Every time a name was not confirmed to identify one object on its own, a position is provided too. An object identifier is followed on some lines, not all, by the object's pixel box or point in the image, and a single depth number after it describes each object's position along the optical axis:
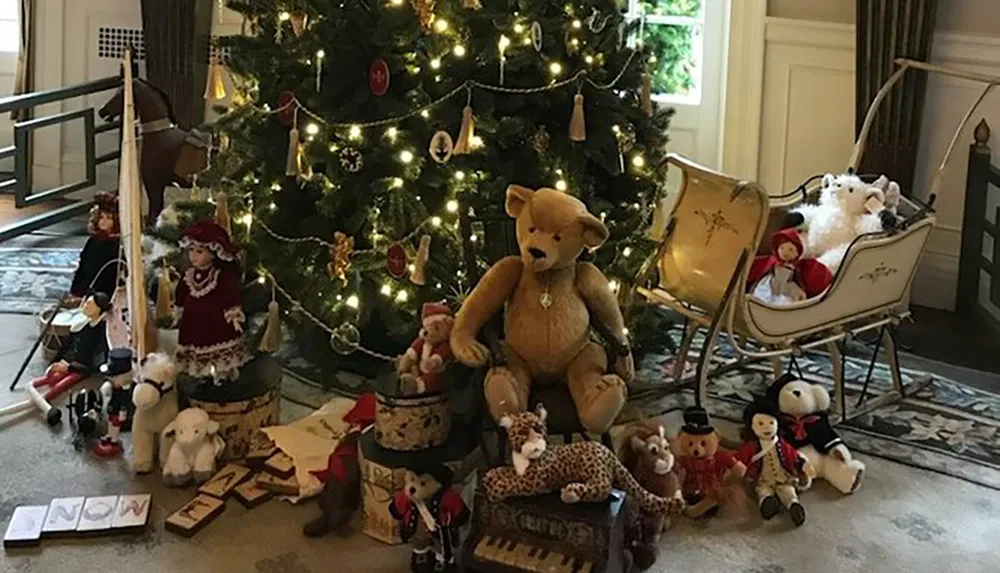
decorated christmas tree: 3.39
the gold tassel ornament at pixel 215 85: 3.54
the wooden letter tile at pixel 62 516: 2.87
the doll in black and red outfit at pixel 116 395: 3.28
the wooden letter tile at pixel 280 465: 3.09
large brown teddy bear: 2.82
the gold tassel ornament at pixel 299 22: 3.50
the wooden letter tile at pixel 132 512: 2.89
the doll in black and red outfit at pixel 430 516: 2.74
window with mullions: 4.73
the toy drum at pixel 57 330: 3.71
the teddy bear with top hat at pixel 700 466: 3.01
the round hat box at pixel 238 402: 3.15
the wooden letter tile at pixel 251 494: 3.01
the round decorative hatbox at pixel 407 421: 2.85
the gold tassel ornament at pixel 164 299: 3.32
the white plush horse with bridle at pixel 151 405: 3.08
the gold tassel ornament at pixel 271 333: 3.22
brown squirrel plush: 2.78
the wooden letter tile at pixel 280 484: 3.05
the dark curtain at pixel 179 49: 5.12
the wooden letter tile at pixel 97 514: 2.89
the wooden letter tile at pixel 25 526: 2.82
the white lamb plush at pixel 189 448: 3.07
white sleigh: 3.26
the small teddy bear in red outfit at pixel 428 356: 2.90
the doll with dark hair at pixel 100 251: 3.65
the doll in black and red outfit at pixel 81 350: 3.58
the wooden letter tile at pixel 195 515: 2.88
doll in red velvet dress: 3.15
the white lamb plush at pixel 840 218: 3.55
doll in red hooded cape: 3.45
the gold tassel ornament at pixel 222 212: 3.49
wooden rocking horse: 4.75
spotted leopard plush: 2.60
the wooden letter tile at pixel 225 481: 3.03
